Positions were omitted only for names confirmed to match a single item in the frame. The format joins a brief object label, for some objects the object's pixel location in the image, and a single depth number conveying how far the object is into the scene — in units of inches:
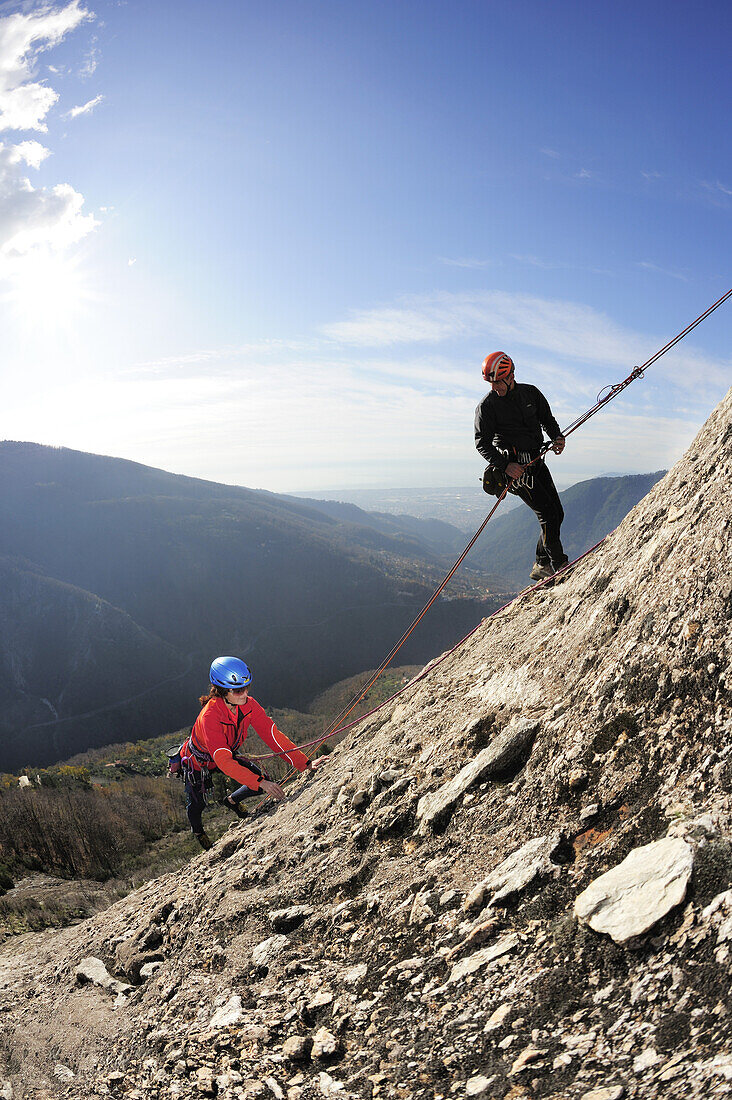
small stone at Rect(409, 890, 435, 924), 175.0
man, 319.3
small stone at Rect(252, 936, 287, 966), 203.2
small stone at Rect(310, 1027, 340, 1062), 156.9
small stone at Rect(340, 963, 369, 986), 173.8
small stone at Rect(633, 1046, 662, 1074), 106.1
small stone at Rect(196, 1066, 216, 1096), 167.3
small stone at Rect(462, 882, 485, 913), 164.9
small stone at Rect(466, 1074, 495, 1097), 123.6
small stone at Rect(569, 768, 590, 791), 169.5
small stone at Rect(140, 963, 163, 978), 249.9
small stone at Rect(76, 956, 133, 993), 264.4
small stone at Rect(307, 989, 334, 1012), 172.6
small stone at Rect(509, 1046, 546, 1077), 122.4
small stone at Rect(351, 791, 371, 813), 252.8
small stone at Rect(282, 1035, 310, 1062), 160.4
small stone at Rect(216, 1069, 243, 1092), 164.6
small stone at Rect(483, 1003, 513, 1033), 135.0
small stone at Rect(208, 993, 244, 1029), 186.5
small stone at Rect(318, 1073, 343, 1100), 145.7
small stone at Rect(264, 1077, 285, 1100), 153.6
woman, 301.4
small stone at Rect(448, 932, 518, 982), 148.4
